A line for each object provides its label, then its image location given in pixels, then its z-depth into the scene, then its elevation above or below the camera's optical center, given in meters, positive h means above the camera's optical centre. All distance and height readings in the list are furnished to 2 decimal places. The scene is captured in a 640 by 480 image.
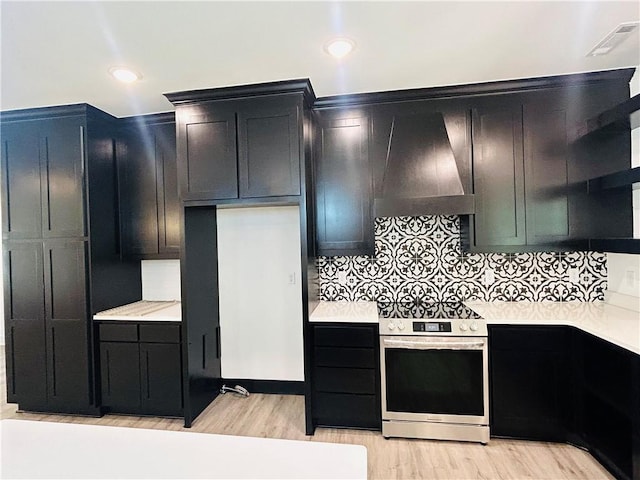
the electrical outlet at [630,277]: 2.54 -0.34
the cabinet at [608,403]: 1.91 -1.06
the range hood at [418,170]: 2.67 +0.54
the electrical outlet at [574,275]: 2.89 -0.36
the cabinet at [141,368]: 2.84 -1.05
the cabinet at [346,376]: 2.60 -1.06
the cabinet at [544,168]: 2.64 +0.52
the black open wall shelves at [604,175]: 2.58 +0.44
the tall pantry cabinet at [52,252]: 2.91 -0.06
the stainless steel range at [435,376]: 2.46 -1.03
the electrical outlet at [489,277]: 3.02 -0.37
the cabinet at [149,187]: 3.18 +0.53
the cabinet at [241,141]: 2.61 +0.78
